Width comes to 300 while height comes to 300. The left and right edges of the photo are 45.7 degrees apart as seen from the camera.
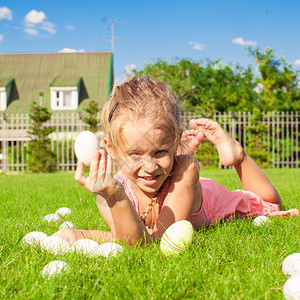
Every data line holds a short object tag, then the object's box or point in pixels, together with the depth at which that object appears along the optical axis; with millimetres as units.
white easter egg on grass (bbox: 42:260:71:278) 1624
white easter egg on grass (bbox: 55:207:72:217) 3391
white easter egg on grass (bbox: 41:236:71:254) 2018
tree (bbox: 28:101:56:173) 12750
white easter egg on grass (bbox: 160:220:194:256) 2010
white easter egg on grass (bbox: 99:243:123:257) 1951
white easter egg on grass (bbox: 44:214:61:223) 2986
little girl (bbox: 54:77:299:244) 2051
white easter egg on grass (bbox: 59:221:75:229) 2779
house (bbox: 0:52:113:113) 19391
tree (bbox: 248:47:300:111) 15273
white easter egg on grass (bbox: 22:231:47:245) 2167
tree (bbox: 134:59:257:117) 15870
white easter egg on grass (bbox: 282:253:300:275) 1651
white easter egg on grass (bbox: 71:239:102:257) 1966
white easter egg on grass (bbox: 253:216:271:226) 2821
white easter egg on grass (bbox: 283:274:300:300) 1399
